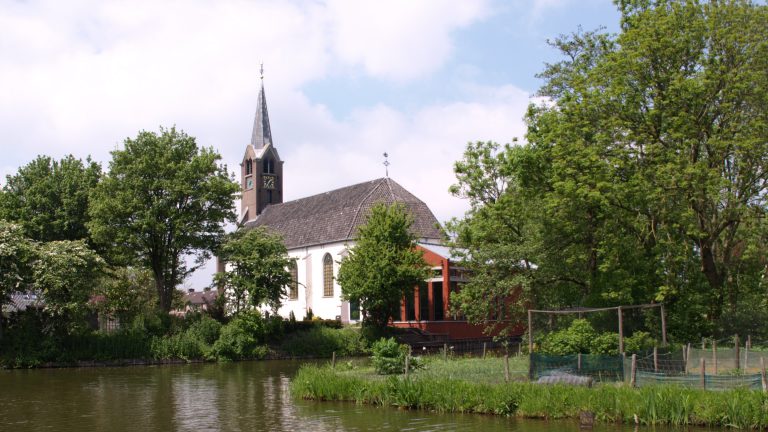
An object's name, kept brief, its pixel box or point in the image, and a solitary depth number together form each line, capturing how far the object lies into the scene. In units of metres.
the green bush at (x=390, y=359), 25.61
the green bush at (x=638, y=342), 26.34
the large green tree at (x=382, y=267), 46.88
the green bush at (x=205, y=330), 44.44
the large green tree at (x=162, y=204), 46.16
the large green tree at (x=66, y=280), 38.97
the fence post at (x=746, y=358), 21.80
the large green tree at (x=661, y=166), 27.02
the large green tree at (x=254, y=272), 46.56
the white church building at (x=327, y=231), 60.81
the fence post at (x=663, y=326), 25.42
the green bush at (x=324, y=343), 45.84
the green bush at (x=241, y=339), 43.81
